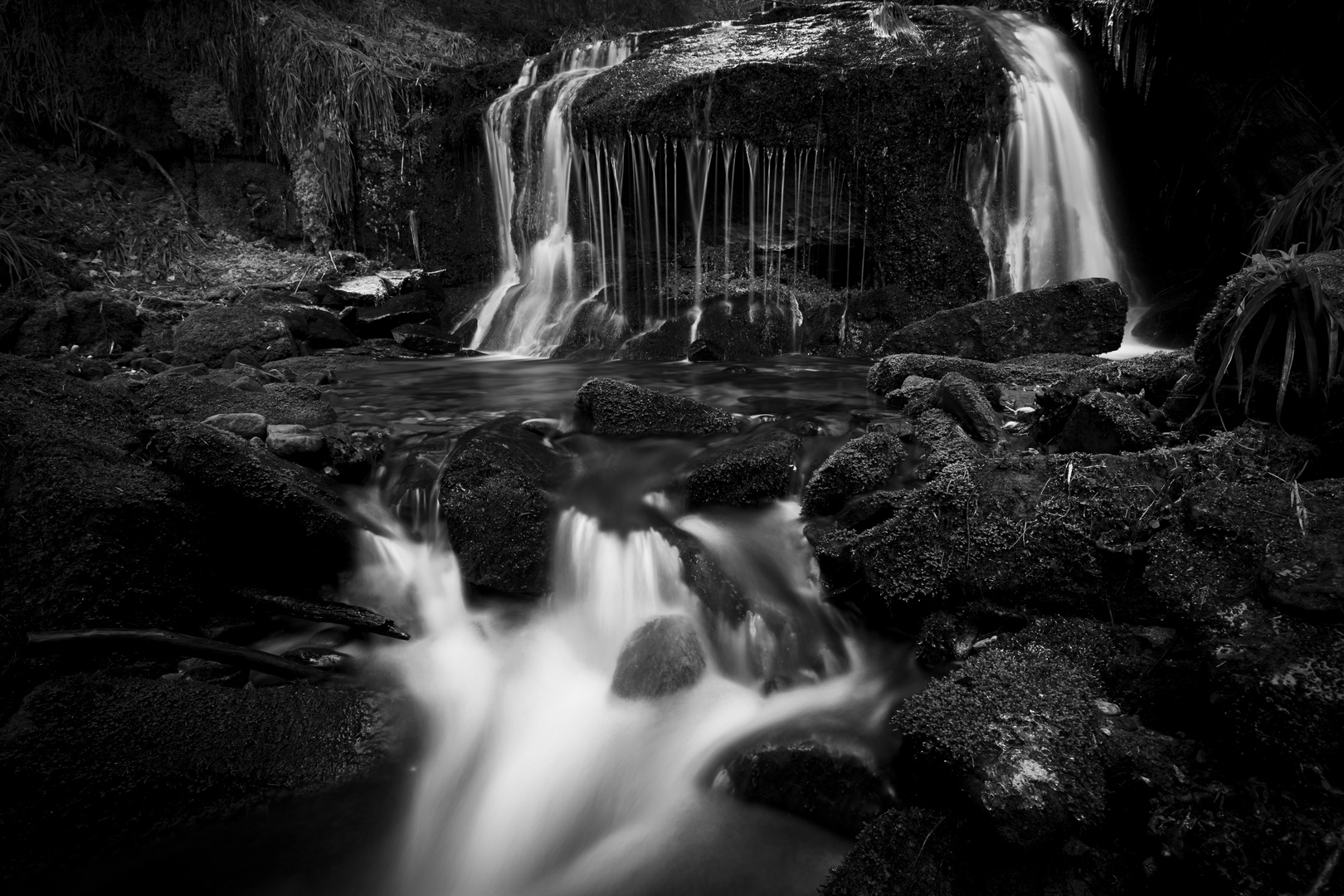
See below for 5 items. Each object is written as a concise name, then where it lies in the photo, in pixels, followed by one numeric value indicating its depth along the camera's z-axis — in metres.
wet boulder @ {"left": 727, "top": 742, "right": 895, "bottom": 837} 2.54
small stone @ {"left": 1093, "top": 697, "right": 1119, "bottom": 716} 2.28
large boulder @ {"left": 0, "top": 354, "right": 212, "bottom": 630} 2.91
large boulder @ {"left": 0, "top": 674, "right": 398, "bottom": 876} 2.43
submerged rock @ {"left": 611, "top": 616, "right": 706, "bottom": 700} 3.36
